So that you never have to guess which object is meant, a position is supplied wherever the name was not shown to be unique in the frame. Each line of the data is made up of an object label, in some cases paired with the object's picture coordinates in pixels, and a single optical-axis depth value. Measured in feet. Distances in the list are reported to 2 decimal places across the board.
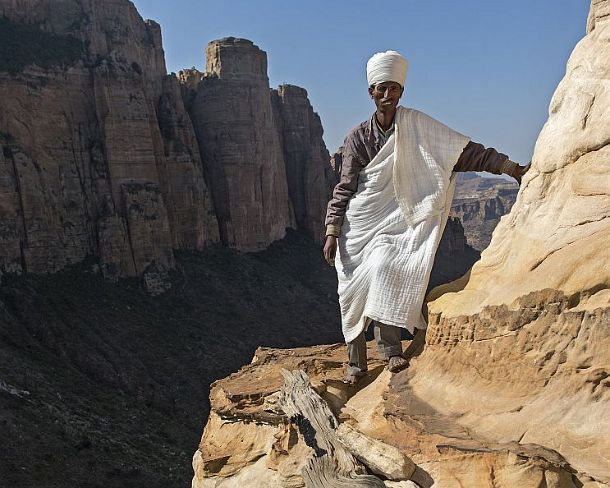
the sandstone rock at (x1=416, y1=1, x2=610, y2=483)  10.48
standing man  13.80
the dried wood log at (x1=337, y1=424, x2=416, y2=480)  10.93
